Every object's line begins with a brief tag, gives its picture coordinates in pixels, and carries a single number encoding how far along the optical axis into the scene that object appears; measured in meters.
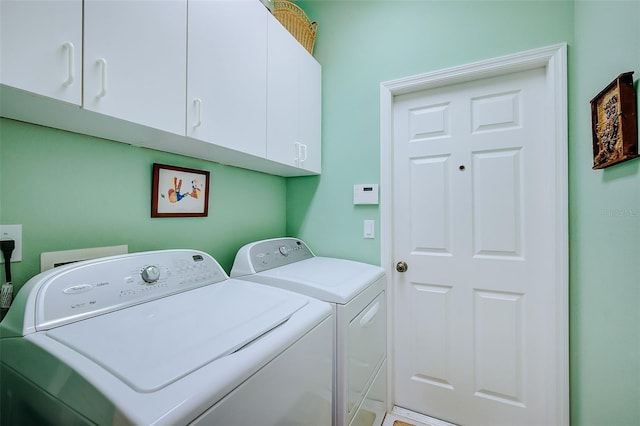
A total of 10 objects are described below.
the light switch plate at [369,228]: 1.83
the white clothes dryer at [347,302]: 1.10
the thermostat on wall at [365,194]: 1.81
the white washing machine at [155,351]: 0.52
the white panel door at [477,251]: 1.50
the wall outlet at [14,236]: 0.84
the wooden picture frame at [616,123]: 0.93
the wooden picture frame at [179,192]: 1.24
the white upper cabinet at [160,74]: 0.67
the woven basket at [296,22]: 1.72
